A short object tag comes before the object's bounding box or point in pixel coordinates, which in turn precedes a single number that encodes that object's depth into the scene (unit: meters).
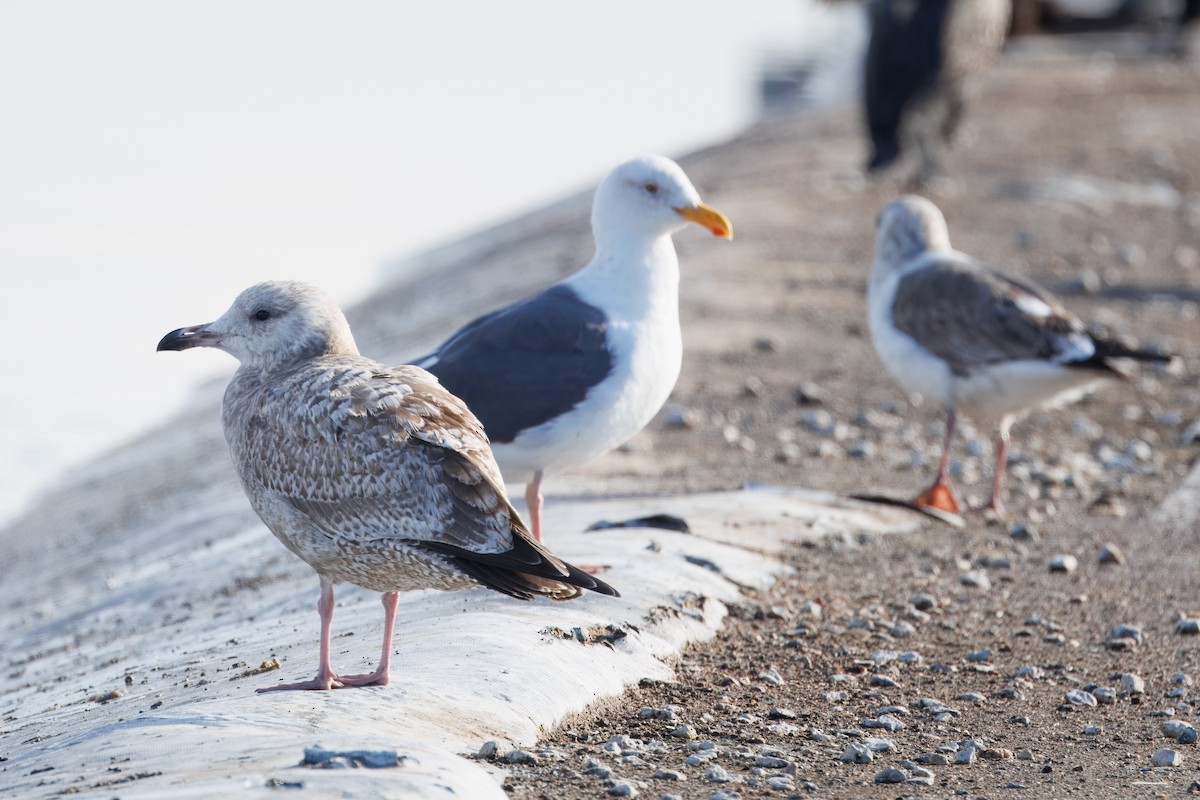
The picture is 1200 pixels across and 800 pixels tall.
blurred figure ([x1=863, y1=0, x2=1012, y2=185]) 31.75
